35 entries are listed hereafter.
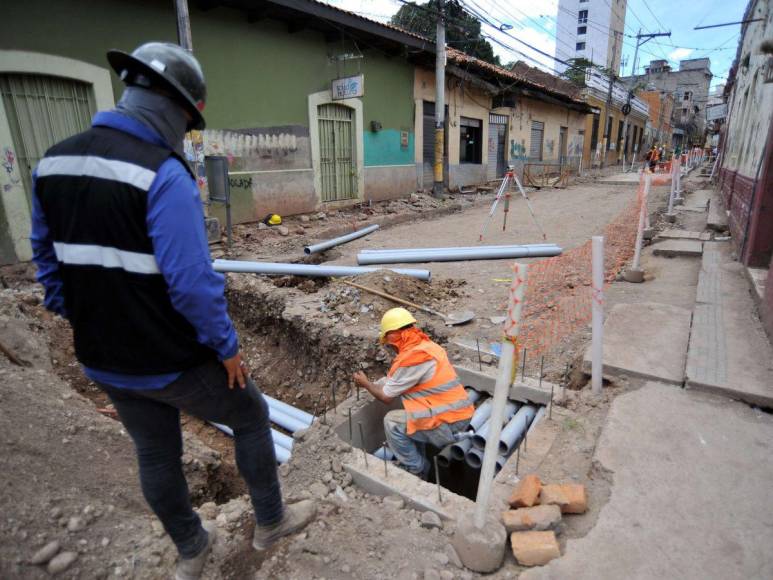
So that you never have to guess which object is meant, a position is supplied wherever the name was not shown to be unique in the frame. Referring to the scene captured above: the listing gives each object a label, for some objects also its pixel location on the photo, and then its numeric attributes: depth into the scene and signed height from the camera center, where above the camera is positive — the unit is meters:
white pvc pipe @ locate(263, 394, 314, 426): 3.99 -2.15
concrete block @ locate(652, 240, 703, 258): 6.25 -1.25
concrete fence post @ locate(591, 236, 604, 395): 2.60 -0.91
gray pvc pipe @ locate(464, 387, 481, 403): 3.63 -1.82
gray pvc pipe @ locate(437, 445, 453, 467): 3.01 -1.90
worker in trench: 2.88 -1.41
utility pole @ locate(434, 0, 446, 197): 12.17 +1.75
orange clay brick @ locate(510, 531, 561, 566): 1.80 -1.51
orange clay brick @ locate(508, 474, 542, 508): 2.04 -1.47
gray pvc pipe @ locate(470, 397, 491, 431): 3.30 -1.84
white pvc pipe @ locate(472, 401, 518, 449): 2.98 -1.78
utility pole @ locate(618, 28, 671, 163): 30.50 +6.57
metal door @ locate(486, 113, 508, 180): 18.62 +0.63
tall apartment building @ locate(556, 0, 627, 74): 51.81 +15.45
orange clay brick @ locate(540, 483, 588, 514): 2.00 -1.45
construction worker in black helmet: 1.35 -0.29
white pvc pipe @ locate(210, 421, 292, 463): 3.36 -2.08
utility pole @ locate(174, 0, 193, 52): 6.82 +2.09
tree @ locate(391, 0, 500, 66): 11.77 +5.24
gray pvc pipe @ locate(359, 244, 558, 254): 7.41 -1.41
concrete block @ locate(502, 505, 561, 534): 1.92 -1.48
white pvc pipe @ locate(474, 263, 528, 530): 1.70 -0.84
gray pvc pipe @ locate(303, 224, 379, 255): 7.68 -1.39
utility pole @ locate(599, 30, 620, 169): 28.47 +2.17
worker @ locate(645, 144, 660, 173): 20.02 -0.02
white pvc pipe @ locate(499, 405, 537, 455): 2.94 -1.74
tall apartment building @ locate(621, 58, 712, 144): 55.78 +8.52
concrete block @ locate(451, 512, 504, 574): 1.83 -1.52
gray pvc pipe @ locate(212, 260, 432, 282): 6.23 -1.41
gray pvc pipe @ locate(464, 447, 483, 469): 2.95 -1.87
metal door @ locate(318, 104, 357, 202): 11.19 +0.26
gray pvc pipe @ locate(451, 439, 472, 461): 2.98 -1.82
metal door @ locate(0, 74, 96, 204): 6.19 +0.80
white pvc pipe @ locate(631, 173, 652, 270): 5.12 -0.65
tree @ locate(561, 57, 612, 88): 28.86 +5.35
